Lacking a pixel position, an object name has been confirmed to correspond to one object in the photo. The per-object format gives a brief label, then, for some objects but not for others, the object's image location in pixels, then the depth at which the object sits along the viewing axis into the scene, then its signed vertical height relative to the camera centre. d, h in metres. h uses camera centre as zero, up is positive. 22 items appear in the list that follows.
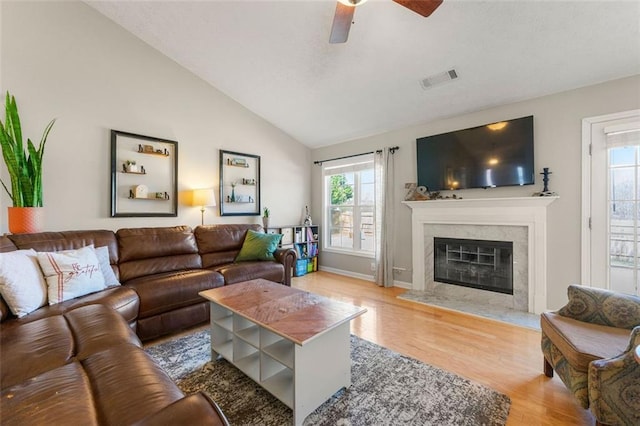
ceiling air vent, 2.81 +1.47
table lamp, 3.56 +0.21
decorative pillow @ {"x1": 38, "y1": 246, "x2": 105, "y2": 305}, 1.96 -0.46
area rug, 1.48 -1.13
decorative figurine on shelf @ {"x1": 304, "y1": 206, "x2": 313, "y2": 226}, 4.99 -0.09
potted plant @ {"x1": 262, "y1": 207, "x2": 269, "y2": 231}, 4.41 -0.09
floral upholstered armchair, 1.20 -0.72
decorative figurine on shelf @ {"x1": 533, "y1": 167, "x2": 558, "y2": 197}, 2.81 +0.31
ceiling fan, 1.64 +1.33
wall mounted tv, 2.95 +0.69
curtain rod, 3.99 +0.99
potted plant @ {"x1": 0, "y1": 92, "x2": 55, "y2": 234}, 2.33 +0.36
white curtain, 4.01 -0.18
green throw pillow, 3.47 -0.44
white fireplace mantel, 2.87 -0.06
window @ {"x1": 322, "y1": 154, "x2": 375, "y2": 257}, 4.50 +0.14
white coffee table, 1.44 -0.81
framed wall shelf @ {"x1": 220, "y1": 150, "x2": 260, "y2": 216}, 4.09 +0.47
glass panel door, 2.47 -0.05
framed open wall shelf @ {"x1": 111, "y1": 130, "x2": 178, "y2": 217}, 3.13 +0.49
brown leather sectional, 0.85 -0.63
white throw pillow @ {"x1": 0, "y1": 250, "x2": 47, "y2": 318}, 1.73 -0.47
